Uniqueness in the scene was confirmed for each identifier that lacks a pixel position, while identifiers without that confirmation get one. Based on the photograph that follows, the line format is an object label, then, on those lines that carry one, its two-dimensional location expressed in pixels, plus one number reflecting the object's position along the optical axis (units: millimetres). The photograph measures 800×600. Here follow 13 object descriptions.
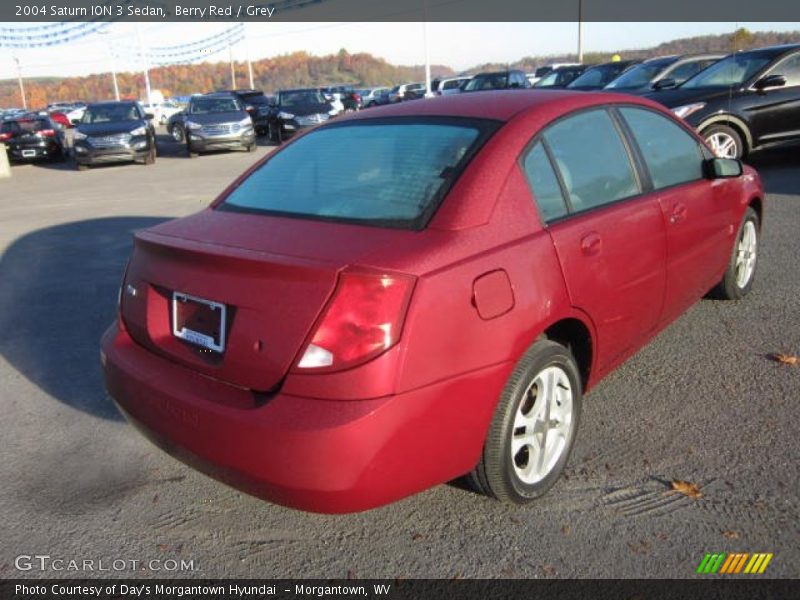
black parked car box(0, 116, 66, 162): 20000
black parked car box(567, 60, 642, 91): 16062
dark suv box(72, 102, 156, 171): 17281
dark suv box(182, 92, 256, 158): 18859
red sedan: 2295
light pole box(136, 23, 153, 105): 38475
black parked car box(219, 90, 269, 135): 24875
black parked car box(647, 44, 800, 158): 9930
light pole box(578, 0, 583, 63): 39781
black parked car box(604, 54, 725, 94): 13477
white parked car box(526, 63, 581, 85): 31312
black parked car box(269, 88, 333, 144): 20500
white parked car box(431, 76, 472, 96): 32000
